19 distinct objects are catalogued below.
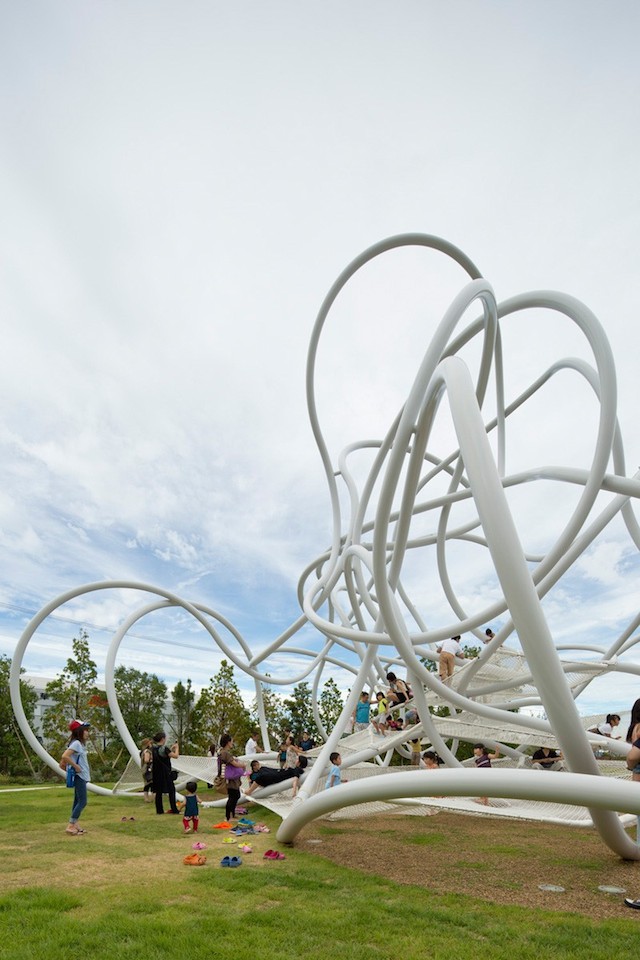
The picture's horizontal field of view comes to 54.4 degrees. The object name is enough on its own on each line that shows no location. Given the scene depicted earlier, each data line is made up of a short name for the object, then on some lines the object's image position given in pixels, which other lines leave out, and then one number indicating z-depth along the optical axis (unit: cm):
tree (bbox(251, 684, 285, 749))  3905
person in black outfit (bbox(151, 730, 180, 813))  1222
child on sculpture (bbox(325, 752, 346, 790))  1036
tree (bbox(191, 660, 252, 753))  3250
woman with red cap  925
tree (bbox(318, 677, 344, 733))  3969
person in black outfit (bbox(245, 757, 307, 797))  1226
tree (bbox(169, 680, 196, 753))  4250
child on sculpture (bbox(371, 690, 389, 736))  1423
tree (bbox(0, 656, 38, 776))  3022
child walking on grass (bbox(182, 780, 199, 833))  953
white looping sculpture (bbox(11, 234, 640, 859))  495
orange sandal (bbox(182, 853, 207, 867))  712
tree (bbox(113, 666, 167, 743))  3788
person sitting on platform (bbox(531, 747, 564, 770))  1271
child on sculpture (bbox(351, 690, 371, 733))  1875
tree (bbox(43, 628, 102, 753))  2902
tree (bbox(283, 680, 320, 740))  4169
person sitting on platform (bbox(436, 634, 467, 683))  1473
